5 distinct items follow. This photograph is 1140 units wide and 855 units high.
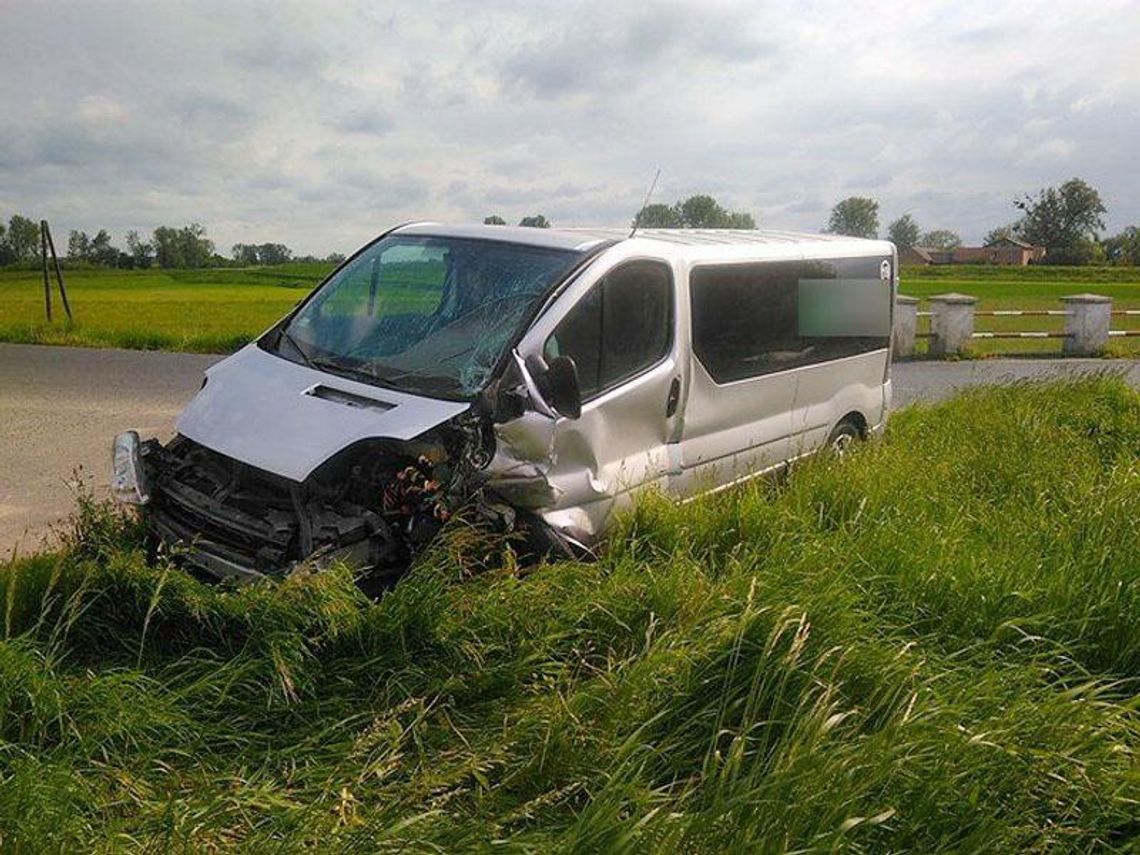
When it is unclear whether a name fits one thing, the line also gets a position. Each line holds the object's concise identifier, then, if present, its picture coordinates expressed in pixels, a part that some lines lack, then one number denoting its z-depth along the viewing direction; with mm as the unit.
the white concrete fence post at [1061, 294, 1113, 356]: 20469
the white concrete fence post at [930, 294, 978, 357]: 19125
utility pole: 19906
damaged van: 4266
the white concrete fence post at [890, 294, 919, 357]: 18359
